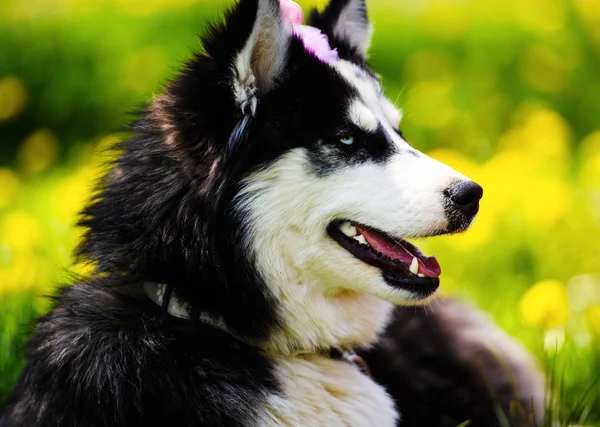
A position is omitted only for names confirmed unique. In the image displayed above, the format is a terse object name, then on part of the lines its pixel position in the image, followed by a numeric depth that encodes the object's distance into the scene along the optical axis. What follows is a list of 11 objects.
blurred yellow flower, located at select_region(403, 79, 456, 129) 6.48
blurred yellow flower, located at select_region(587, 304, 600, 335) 3.44
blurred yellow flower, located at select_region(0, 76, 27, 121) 6.51
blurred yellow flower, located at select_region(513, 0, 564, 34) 7.64
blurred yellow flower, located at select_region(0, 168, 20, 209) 5.32
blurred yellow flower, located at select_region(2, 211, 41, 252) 4.20
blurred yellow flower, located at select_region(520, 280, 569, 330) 3.09
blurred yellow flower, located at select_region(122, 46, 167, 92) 6.88
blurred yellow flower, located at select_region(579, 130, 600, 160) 5.58
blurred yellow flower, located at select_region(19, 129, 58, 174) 6.17
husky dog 2.28
